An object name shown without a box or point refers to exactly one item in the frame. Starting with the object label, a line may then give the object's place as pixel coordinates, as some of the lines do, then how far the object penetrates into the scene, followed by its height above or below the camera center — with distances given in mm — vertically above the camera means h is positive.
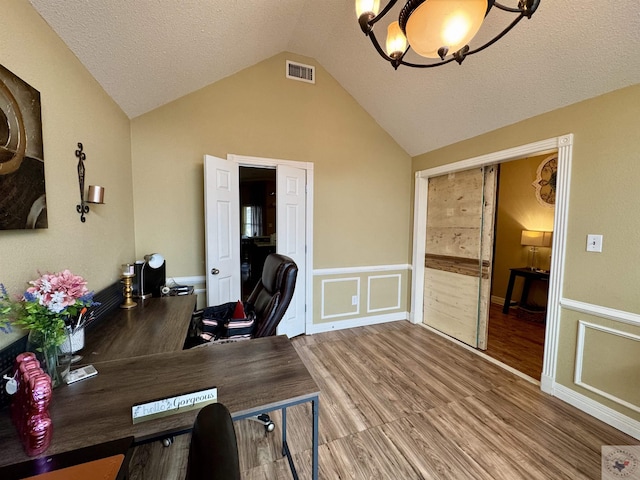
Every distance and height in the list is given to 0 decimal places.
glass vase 916 -498
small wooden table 3824 -855
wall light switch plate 1851 -89
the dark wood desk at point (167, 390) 743 -593
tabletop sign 792 -579
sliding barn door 2762 -292
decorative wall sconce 1526 +173
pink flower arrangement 929 -263
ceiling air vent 2906 +1744
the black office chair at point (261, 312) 1620 -611
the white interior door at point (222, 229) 2395 -53
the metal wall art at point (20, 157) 980 +256
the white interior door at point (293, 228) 2906 -37
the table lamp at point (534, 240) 3645 -157
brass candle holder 1883 -466
